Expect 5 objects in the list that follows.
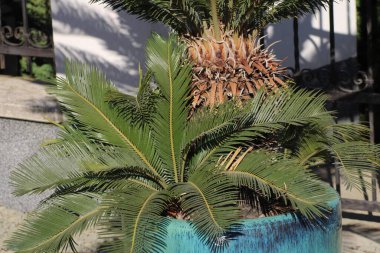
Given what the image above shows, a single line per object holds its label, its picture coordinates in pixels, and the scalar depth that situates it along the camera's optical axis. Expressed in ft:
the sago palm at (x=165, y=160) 12.94
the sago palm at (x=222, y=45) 14.12
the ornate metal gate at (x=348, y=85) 19.38
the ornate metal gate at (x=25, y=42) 23.33
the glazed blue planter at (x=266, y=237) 12.65
